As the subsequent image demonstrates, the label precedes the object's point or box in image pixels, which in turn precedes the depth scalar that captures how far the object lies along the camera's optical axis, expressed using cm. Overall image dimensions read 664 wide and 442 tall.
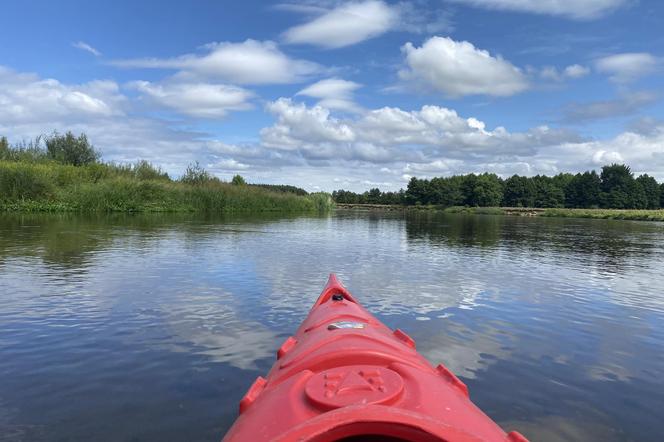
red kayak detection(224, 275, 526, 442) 237
